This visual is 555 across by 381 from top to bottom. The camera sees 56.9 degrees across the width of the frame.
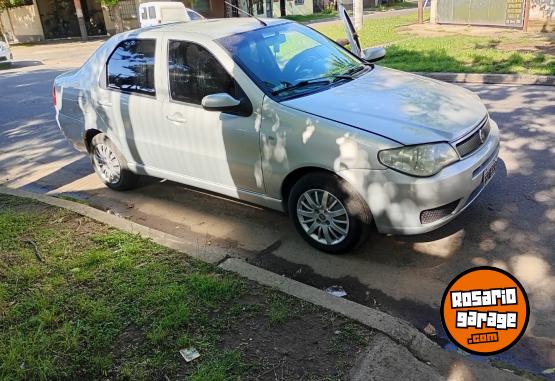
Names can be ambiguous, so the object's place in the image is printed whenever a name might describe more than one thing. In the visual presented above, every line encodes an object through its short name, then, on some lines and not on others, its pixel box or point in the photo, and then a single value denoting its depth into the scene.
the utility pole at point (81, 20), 29.23
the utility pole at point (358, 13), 18.87
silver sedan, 3.63
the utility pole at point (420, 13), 19.58
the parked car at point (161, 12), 15.69
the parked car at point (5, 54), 20.39
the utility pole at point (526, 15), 14.20
